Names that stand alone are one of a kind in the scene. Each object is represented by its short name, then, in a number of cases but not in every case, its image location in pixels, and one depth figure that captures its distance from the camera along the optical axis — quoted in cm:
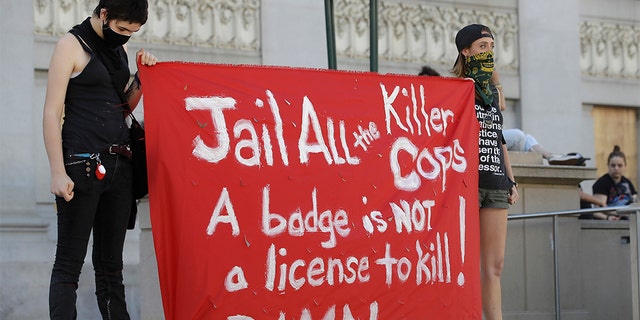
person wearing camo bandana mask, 1408
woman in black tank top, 1140
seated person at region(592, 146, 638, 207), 2566
